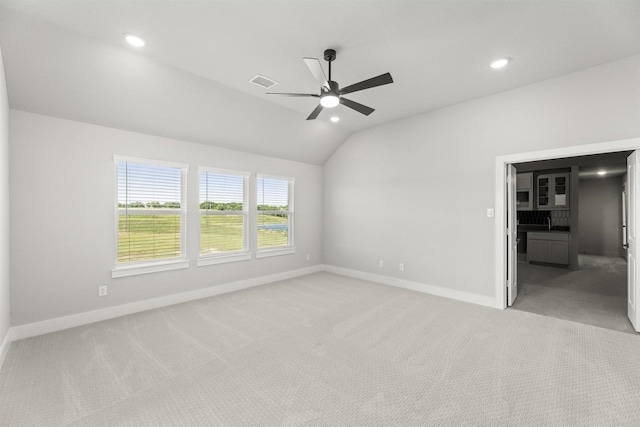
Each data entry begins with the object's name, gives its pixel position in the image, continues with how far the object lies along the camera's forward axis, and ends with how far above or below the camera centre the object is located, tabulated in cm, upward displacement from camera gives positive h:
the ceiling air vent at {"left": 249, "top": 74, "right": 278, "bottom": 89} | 344 +170
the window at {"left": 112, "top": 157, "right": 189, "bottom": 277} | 379 -4
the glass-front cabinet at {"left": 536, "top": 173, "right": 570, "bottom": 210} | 690 +62
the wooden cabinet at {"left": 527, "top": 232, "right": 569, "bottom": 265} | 663 -81
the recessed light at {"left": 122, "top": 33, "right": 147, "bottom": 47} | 258 +167
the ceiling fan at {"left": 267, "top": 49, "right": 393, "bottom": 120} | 245 +122
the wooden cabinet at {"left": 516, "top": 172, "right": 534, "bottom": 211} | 742 +66
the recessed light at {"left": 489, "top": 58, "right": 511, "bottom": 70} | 305 +172
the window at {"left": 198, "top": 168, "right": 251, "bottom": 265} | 462 -4
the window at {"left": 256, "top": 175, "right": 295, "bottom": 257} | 546 -2
